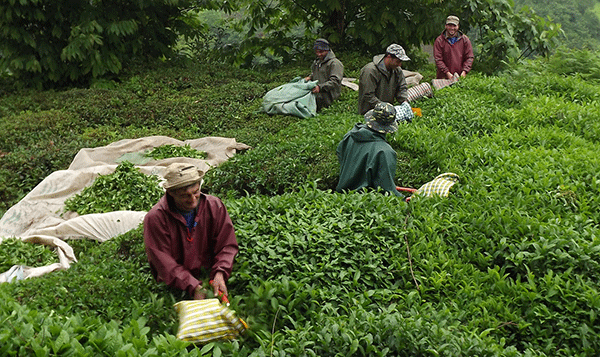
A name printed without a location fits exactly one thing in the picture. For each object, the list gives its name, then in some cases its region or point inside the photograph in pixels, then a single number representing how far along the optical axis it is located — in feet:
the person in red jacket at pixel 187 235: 13.80
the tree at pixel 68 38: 41.22
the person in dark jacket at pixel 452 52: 35.99
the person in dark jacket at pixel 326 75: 33.32
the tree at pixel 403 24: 44.16
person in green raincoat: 20.12
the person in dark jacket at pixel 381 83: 28.48
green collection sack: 32.73
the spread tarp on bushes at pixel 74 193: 19.81
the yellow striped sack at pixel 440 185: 20.08
